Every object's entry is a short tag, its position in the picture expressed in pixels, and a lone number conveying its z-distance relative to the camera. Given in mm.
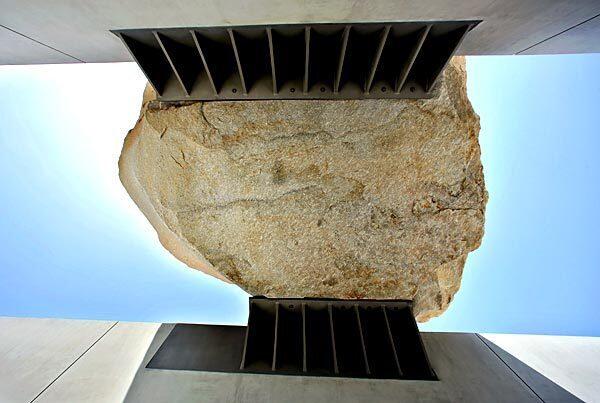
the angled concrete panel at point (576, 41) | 2699
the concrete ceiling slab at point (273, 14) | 2410
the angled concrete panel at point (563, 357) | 3047
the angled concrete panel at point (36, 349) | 2955
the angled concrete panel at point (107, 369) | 2959
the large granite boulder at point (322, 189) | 3598
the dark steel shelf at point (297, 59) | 2873
